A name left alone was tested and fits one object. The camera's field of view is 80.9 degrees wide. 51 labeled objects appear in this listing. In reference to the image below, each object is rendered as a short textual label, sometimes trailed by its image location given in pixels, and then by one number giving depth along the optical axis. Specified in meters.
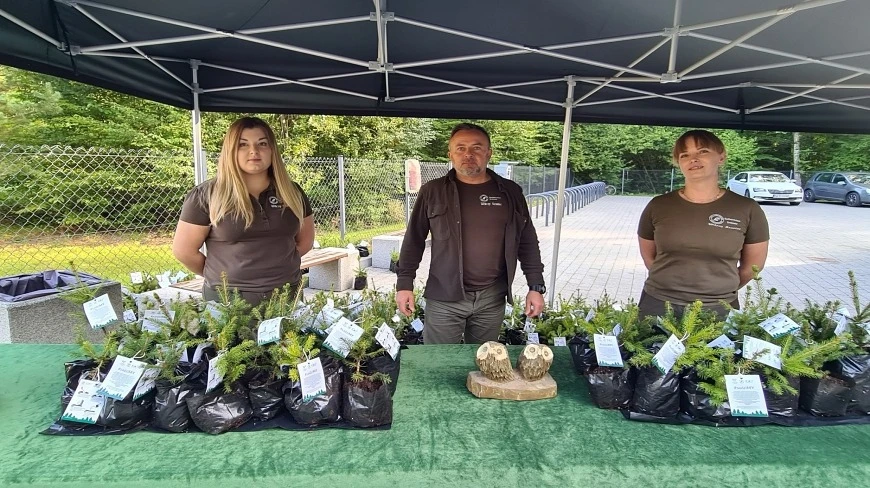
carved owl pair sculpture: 1.51
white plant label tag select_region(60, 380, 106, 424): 1.28
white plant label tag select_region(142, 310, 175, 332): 1.44
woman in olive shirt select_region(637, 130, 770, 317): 2.06
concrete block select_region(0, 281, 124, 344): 2.62
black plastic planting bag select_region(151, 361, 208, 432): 1.28
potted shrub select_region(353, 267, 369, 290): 5.73
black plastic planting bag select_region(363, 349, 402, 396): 1.38
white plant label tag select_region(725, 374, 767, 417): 1.34
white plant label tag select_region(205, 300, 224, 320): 1.45
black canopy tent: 1.93
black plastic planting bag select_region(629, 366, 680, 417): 1.37
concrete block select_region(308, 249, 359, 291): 5.57
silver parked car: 16.66
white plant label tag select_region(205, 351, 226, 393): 1.27
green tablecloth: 1.14
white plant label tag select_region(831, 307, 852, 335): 1.48
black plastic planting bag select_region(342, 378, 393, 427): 1.30
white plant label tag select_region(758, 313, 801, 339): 1.39
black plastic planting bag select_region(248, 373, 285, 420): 1.33
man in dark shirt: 2.19
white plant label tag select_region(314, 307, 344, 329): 1.46
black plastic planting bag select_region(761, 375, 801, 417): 1.37
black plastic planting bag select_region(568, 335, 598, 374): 1.61
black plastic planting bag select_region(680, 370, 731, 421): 1.35
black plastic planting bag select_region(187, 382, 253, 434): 1.27
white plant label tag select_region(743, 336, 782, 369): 1.33
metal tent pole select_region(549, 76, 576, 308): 3.13
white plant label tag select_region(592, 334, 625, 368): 1.44
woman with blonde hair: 1.91
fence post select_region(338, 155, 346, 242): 7.05
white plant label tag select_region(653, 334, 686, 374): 1.37
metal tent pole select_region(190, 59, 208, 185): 2.93
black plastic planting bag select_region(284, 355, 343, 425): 1.30
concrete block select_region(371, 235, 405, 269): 6.88
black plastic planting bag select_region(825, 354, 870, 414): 1.38
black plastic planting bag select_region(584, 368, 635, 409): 1.43
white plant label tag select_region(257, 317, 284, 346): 1.32
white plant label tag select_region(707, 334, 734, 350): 1.41
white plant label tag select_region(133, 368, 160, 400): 1.29
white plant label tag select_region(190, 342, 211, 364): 1.35
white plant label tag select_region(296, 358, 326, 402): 1.28
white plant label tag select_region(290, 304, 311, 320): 1.49
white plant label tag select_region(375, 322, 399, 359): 1.40
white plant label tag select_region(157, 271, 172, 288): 3.88
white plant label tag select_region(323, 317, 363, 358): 1.35
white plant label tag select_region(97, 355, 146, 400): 1.25
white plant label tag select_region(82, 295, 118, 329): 1.38
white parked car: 17.69
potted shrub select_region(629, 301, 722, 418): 1.37
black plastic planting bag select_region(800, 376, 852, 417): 1.38
